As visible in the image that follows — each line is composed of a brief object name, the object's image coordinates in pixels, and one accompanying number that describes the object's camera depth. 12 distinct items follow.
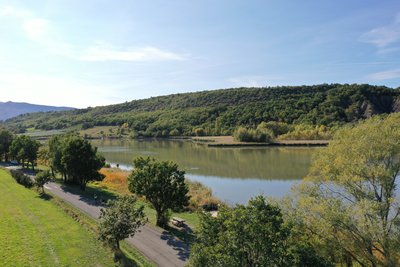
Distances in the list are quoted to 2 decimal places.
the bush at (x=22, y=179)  44.77
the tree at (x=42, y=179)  40.34
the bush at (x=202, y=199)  35.53
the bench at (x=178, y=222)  28.90
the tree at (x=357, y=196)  17.62
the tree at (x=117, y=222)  21.20
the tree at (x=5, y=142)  69.44
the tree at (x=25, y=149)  58.12
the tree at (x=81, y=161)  43.53
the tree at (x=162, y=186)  28.27
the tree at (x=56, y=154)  47.06
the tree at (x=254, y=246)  12.84
